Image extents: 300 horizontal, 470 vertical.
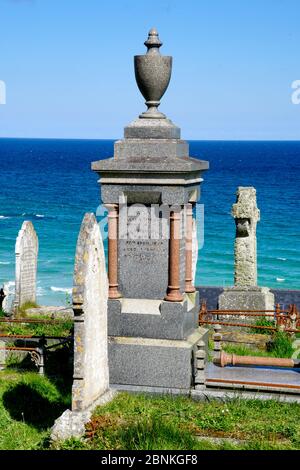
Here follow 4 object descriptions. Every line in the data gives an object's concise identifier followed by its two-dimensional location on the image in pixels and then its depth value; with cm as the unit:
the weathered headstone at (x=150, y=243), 1130
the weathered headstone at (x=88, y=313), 971
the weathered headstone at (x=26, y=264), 1972
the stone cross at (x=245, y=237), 2033
